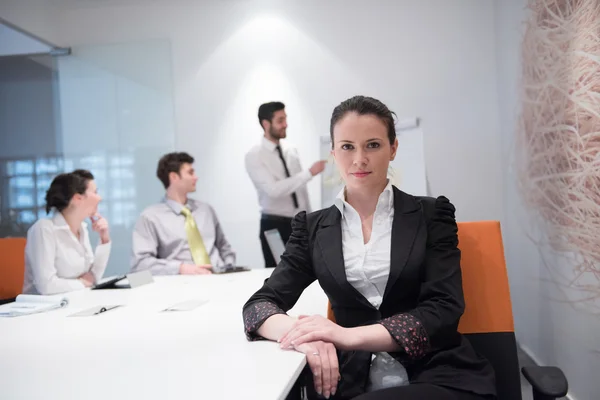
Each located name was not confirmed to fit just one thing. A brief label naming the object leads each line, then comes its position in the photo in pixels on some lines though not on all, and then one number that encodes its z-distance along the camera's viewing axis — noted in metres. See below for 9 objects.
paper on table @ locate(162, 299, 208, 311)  2.01
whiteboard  3.86
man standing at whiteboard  4.58
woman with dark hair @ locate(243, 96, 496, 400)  1.34
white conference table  1.10
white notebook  2.11
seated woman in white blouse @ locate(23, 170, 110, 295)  2.79
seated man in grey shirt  3.50
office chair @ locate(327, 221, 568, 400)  1.55
